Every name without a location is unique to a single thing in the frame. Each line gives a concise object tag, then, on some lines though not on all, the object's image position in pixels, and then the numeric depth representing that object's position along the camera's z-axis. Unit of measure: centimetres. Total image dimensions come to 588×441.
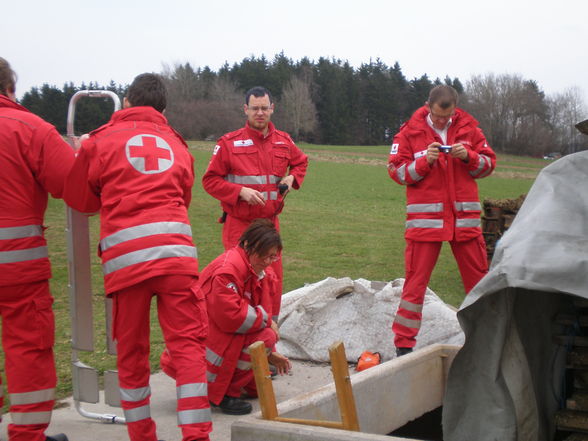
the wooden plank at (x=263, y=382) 286
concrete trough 270
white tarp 615
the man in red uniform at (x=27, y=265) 363
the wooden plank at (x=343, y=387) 286
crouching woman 454
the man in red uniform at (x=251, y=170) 593
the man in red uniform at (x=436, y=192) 552
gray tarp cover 254
